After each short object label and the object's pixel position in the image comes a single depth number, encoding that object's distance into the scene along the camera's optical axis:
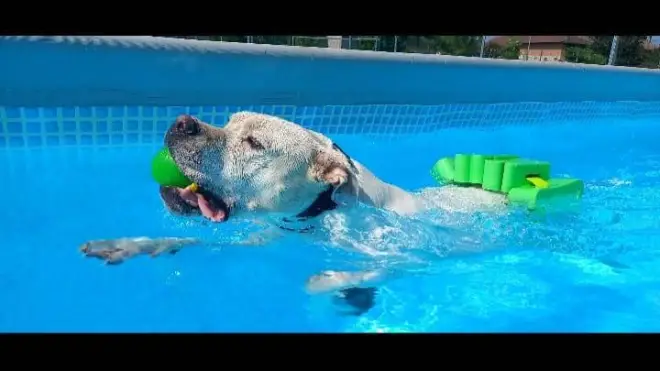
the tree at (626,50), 16.28
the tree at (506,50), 18.13
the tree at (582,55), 17.02
